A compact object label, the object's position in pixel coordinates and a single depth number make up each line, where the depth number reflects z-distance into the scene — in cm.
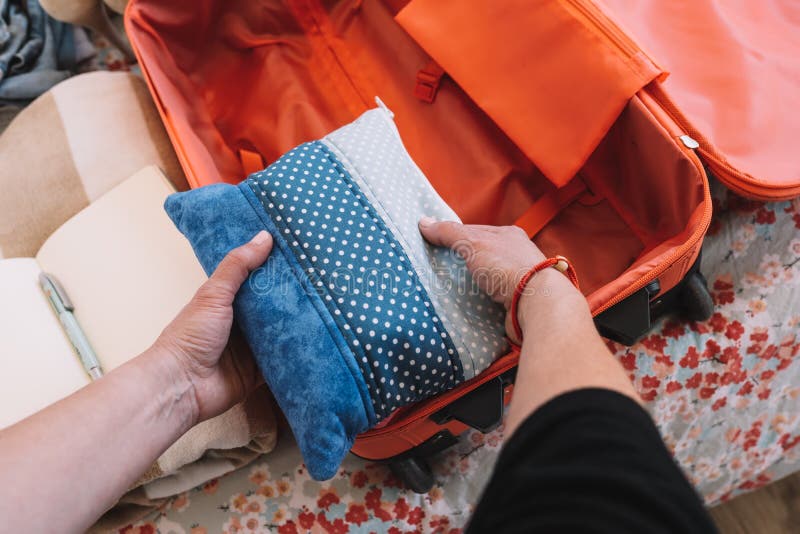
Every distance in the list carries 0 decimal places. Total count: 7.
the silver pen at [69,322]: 72
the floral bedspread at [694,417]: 80
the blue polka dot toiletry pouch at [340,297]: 60
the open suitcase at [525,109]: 70
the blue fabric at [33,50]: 105
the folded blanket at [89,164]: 77
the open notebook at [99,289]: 71
